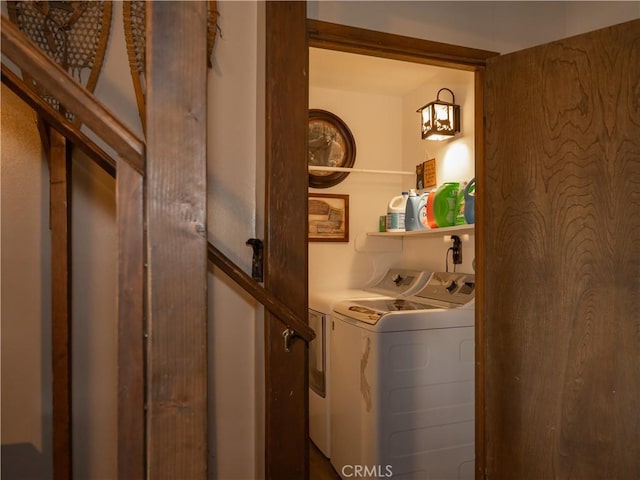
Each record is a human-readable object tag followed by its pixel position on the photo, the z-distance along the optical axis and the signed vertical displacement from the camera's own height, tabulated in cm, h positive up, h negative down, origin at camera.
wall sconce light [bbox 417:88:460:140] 276 +83
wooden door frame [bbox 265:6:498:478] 142 +38
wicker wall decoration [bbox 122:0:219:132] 142 +70
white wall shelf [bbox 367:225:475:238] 237 +7
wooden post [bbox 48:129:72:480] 137 -8
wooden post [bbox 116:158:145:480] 61 -11
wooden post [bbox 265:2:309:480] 142 +2
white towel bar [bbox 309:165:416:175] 291 +53
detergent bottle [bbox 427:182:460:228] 257 +24
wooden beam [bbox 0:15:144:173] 57 +21
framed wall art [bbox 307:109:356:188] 314 +74
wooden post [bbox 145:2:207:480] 61 +1
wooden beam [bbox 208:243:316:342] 132 -15
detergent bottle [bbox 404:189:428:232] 284 +22
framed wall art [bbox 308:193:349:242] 314 +19
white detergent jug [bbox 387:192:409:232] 305 +21
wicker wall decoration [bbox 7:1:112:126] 126 +68
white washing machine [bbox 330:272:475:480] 203 -76
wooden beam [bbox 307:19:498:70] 159 +81
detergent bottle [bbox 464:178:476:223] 238 +23
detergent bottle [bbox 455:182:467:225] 246 +21
